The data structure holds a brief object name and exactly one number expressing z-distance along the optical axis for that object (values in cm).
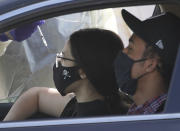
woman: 586
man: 525
